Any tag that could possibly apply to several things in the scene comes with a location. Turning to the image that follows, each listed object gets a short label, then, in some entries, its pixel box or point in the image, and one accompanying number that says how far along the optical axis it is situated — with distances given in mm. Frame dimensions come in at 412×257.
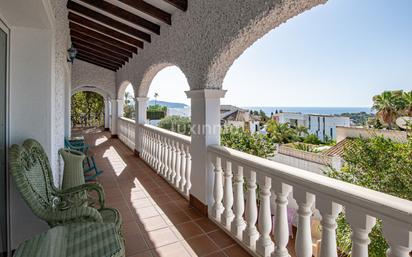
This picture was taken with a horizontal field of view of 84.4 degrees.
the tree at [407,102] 13156
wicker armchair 1521
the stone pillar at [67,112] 5978
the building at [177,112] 22266
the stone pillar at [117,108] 9977
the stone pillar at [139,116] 6289
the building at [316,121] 24609
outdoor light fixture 4645
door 1792
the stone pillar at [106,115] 13763
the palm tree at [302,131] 28462
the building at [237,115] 19845
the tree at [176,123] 17794
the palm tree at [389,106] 14727
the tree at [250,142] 8984
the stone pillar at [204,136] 2916
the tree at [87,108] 17719
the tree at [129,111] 20156
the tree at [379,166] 5482
